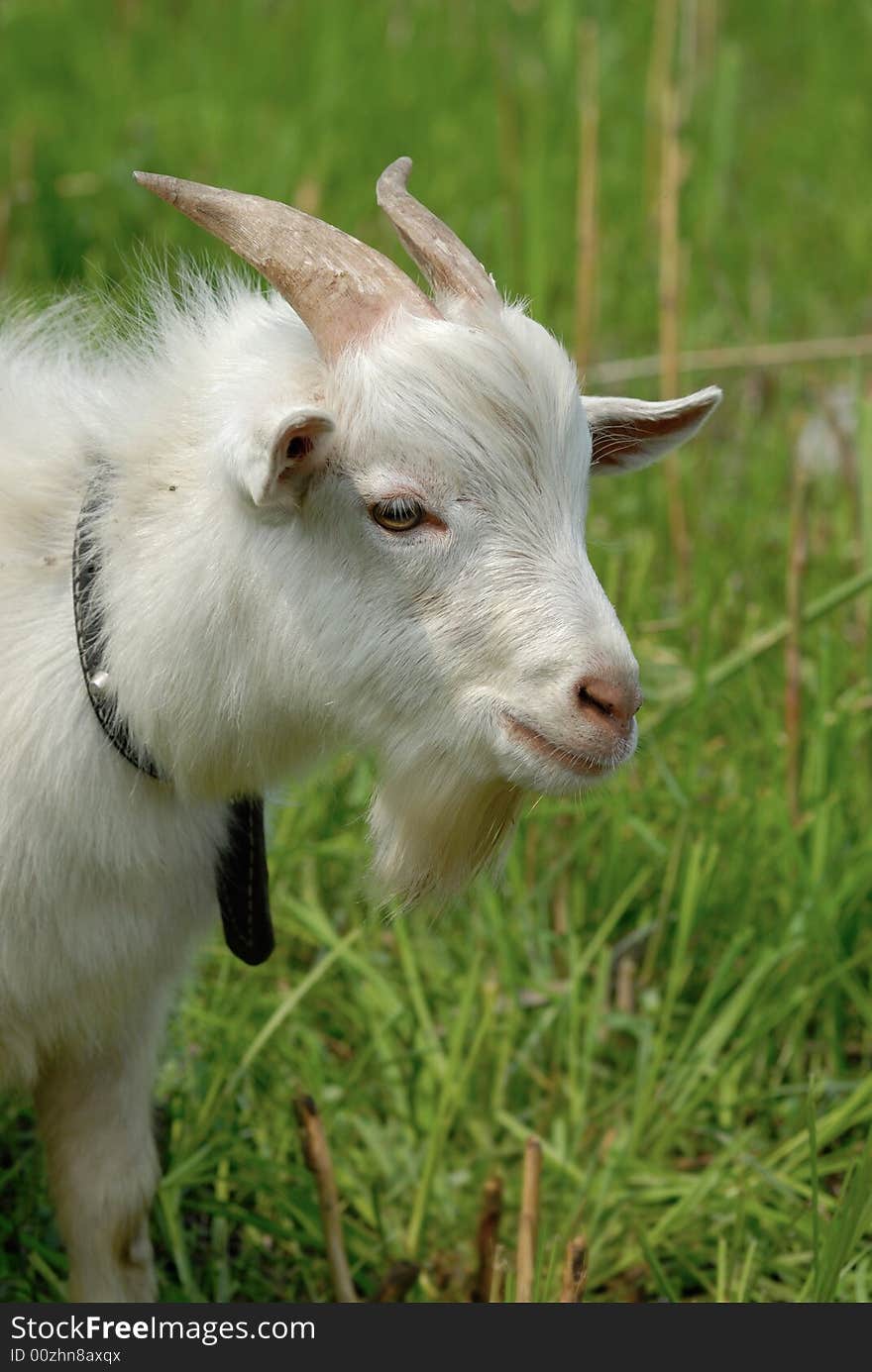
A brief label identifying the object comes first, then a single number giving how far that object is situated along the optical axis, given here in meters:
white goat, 1.91
